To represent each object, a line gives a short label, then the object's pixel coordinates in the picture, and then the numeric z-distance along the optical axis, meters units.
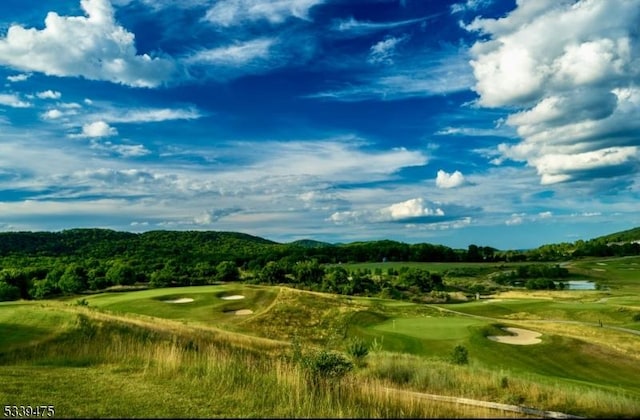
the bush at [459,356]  23.00
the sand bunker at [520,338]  34.53
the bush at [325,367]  11.50
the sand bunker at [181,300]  49.76
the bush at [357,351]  15.90
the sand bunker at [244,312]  46.14
